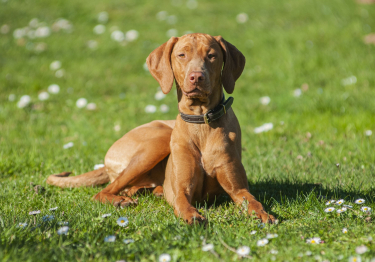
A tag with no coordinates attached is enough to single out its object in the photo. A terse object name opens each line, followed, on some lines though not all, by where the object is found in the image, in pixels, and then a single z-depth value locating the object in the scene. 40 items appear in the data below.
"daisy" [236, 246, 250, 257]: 4.56
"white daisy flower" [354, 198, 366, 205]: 5.94
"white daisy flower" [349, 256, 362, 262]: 4.22
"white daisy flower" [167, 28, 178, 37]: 19.65
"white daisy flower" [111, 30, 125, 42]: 19.67
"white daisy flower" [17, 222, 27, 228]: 5.19
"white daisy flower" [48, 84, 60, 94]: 14.62
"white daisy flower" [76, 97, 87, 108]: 13.52
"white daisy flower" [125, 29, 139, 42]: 19.78
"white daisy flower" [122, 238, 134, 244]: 4.99
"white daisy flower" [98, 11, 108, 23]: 22.52
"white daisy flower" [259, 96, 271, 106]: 12.84
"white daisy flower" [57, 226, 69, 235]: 5.02
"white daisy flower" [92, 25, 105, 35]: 20.84
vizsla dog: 6.20
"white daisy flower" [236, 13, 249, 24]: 21.09
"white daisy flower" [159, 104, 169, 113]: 12.55
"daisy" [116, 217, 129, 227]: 5.48
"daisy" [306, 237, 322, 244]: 4.83
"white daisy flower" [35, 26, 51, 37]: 20.81
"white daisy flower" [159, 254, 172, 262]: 4.53
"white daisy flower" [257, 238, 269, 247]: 4.81
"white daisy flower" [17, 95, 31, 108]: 13.45
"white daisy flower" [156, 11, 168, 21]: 22.49
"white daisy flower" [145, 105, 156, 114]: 12.71
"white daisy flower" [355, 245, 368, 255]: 4.32
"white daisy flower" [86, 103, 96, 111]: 13.24
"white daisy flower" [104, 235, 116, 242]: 4.98
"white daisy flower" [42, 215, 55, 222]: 5.65
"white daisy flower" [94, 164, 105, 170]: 8.80
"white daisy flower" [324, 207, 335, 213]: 5.58
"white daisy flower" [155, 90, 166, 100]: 13.98
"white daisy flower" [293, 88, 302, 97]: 12.95
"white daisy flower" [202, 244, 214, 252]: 4.57
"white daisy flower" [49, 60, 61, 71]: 16.98
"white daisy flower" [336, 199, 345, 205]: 5.81
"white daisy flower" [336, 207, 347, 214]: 5.48
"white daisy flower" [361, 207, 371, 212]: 5.59
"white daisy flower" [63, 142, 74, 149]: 10.03
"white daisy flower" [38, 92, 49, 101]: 14.18
